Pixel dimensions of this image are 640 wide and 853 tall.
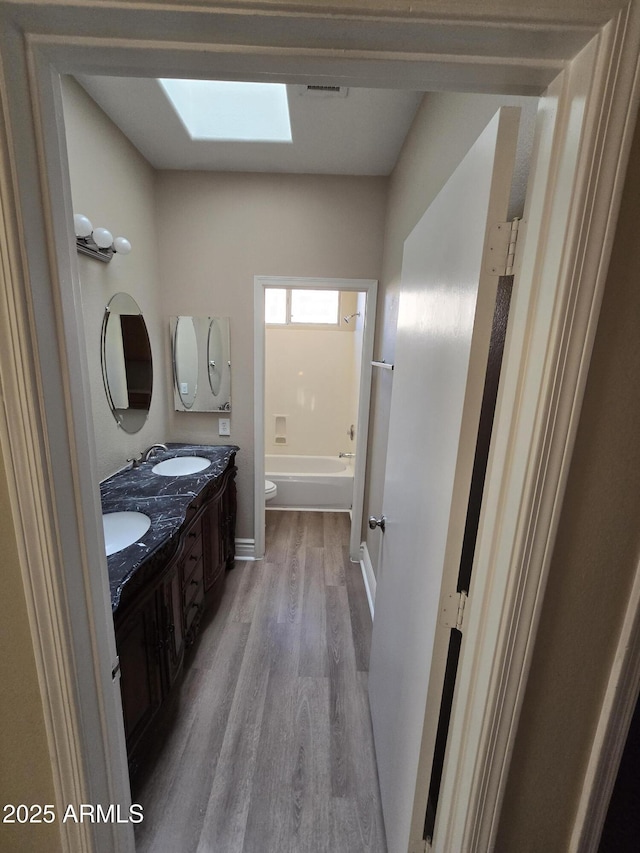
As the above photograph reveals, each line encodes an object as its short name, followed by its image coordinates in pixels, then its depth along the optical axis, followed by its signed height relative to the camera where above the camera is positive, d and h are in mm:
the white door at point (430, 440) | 681 -214
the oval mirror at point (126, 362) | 1944 -126
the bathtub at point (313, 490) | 3716 -1460
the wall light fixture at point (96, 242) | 1558 +459
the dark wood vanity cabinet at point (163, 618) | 1188 -1101
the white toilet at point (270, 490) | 3396 -1354
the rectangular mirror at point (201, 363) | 2521 -141
